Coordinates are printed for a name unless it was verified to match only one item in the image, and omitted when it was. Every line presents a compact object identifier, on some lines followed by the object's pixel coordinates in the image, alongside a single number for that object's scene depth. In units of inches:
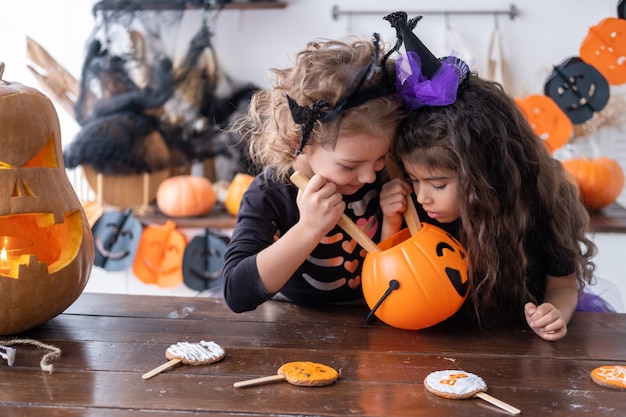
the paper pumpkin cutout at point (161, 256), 104.2
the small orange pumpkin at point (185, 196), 104.5
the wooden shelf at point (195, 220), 103.1
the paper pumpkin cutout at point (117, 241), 104.2
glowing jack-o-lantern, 44.3
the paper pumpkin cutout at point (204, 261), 103.0
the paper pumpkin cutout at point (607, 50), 96.2
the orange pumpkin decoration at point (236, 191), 103.8
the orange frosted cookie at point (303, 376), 37.0
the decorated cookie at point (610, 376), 37.4
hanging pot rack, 111.3
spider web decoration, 106.1
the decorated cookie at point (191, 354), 39.6
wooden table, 34.9
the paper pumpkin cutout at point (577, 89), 97.0
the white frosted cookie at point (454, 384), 35.8
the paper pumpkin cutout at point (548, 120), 98.8
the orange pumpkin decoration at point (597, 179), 102.4
